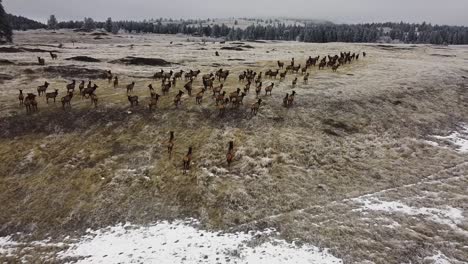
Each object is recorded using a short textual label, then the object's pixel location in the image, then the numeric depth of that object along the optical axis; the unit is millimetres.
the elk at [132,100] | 30619
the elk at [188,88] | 33406
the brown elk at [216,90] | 32981
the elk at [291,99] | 31998
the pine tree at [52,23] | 177125
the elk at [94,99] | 30969
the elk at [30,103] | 29508
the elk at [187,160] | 23312
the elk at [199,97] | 31692
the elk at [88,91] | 31648
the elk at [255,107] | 30070
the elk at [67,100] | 30247
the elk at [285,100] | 31889
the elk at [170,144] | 24825
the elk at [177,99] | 31078
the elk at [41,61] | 48197
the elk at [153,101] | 30375
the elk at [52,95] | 31062
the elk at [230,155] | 24059
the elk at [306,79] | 39031
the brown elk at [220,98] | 30534
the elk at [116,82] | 37409
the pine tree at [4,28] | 80475
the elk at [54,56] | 54581
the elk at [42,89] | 32869
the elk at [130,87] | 34809
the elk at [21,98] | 30594
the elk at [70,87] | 33256
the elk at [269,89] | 33906
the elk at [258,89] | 34116
